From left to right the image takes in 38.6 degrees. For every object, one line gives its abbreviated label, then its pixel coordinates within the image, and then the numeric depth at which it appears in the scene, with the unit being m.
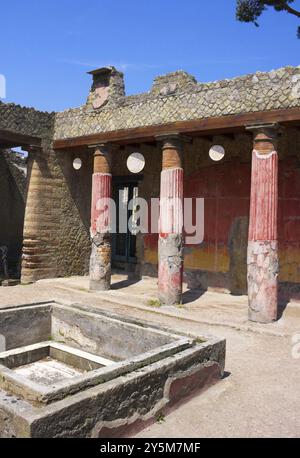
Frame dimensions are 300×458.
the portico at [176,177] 6.50
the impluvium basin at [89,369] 2.59
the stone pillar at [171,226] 7.54
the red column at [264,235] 6.42
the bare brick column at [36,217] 9.49
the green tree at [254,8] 11.03
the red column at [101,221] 8.73
